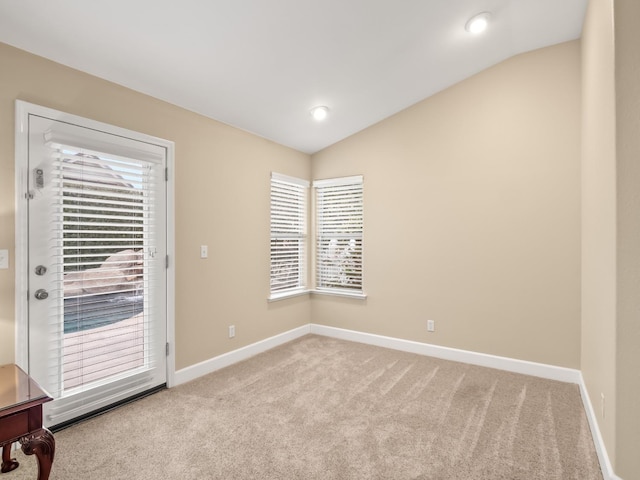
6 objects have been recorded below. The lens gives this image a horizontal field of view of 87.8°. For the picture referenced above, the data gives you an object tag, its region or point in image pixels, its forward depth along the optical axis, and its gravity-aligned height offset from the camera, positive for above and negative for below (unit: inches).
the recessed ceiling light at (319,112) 135.5 +53.4
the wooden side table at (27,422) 54.2 -30.1
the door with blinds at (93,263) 83.2 -6.1
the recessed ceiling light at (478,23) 101.6 +68.0
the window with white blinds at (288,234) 159.5 +3.6
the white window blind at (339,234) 165.3 +3.6
